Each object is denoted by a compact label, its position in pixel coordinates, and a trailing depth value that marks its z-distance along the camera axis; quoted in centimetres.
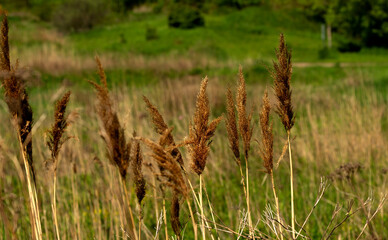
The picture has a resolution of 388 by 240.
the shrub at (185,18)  4897
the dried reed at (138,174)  360
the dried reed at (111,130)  344
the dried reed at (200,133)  362
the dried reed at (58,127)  368
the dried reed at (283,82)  373
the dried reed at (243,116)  375
